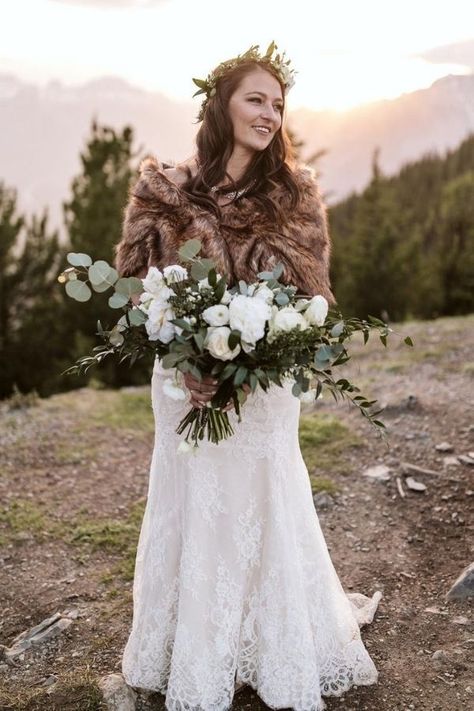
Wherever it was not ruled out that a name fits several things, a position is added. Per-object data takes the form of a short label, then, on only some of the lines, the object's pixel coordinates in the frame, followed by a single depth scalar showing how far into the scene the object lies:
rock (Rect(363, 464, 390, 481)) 5.25
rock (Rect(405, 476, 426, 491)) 4.99
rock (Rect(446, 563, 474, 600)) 3.67
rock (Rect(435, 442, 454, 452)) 5.53
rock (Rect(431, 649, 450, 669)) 3.21
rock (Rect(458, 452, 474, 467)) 5.27
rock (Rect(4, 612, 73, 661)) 3.52
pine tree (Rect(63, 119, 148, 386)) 12.96
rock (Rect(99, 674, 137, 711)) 2.93
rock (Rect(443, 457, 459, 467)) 5.30
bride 2.79
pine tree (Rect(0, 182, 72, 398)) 14.82
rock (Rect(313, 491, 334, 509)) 4.95
